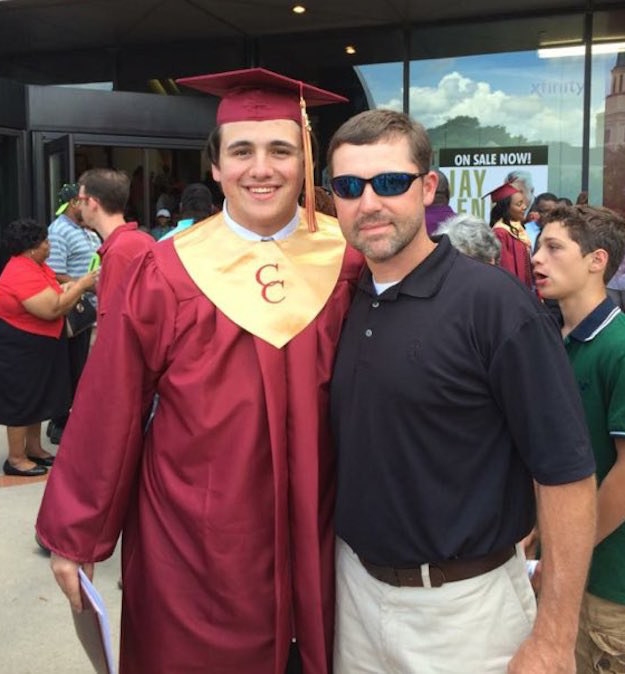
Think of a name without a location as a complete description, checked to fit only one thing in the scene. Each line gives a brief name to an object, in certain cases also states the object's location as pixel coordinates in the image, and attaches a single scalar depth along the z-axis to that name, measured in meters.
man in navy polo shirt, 1.62
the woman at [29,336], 5.36
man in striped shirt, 6.28
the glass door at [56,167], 9.46
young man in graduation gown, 1.92
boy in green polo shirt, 1.99
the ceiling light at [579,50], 9.77
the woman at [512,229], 5.09
